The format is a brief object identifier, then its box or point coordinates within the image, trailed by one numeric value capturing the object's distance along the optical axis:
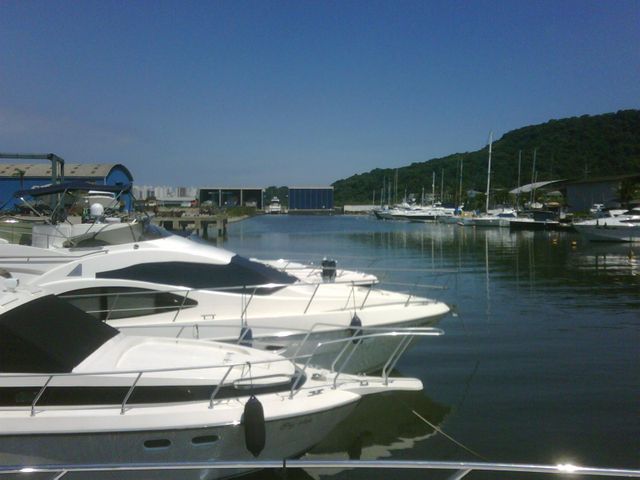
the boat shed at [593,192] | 76.31
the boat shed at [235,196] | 145.16
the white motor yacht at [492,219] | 65.09
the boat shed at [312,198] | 172.62
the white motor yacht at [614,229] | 41.66
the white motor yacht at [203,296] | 9.20
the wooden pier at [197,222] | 49.03
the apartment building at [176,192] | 145.43
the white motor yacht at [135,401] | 5.49
